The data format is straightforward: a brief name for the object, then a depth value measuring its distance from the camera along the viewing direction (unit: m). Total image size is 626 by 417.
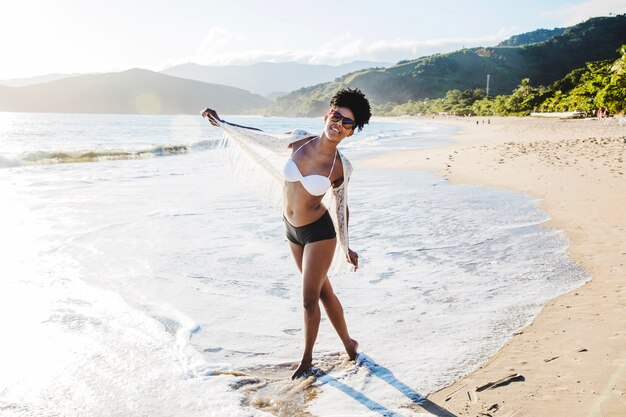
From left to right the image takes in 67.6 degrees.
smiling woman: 3.21
